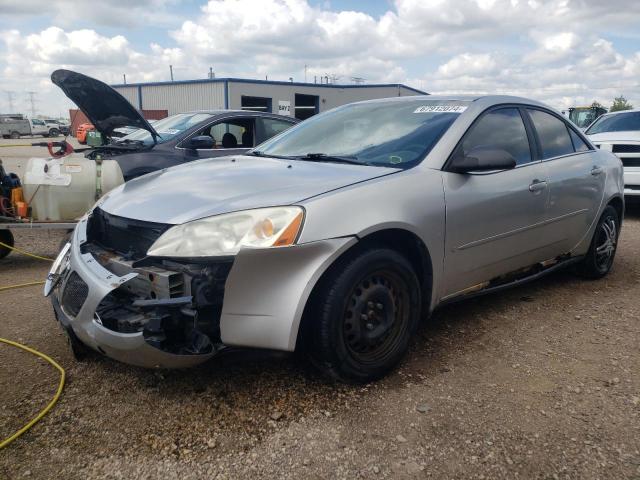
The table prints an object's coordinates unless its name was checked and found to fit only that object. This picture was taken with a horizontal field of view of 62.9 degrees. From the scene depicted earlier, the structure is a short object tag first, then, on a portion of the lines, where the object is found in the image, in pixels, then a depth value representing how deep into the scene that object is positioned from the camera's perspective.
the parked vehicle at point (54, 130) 47.13
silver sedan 2.31
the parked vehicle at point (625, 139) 8.65
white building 28.38
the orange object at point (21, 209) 5.02
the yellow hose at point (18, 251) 5.26
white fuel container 5.02
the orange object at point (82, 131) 20.24
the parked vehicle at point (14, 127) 42.69
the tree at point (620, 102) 63.56
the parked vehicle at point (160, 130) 4.98
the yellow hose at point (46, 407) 2.28
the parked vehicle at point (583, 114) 19.17
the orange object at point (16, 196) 5.04
